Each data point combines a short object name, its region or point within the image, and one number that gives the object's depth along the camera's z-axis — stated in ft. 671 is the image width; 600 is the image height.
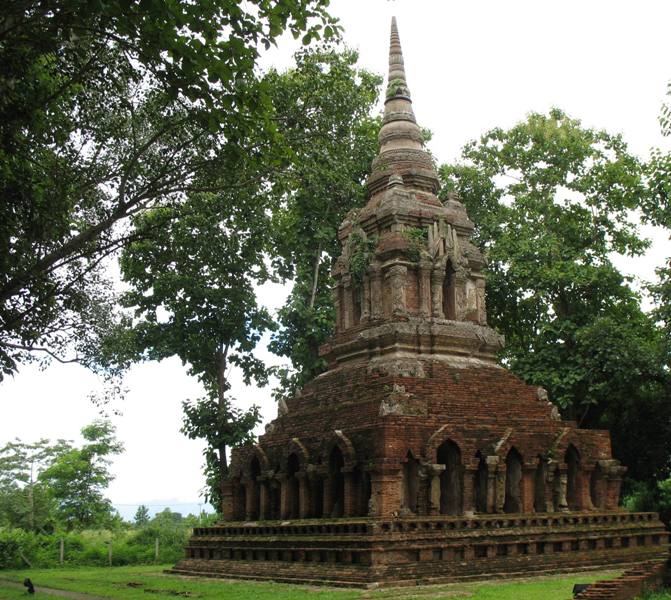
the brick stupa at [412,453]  53.01
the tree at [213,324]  93.15
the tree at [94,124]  36.06
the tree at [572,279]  86.69
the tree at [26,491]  130.31
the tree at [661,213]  73.61
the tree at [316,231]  60.29
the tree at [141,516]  142.51
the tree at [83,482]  148.46
